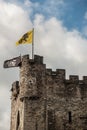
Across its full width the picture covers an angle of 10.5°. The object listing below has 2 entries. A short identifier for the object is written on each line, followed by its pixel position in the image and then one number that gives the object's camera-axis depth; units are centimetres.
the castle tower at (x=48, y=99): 4431
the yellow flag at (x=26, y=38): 4734
